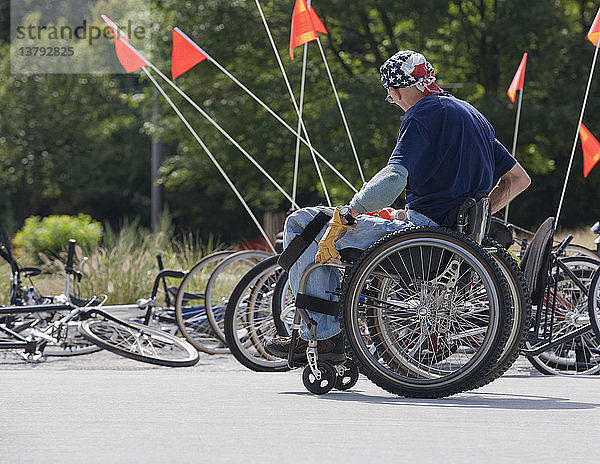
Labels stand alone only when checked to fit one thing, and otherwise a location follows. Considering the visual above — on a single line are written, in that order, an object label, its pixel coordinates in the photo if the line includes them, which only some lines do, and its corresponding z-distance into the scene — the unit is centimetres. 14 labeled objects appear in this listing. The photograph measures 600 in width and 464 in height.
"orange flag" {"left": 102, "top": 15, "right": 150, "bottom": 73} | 1722
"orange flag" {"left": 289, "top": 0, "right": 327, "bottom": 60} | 1687
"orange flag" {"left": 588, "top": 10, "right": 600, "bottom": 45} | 1563
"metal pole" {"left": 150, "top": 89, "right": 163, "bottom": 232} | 5860
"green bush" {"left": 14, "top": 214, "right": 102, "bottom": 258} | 3216
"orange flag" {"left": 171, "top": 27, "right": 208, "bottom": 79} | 1717
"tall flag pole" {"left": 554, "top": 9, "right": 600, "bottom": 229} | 1558
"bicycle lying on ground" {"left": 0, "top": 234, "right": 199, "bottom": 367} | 1334
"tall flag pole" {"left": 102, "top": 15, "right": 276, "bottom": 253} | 1722
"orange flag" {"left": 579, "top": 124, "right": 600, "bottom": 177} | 1614
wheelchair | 839
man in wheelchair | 866
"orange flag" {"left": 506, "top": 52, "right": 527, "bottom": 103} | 1798
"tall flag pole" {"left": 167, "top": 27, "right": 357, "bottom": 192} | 1717
